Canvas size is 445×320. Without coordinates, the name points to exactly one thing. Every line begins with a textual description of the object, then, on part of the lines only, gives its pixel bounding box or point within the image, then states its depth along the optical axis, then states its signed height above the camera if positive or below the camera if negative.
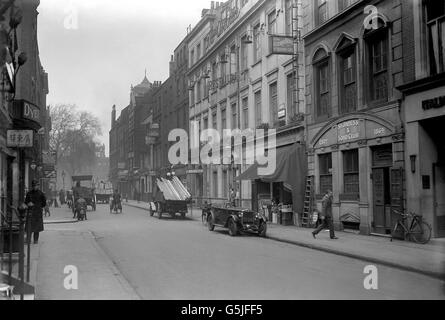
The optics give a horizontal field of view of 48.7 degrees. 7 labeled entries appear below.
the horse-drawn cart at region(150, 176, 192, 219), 27.42 -0.78
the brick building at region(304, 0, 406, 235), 15.70 +2.62
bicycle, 14.17 -1.42
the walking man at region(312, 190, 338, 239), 16.15 -1.01
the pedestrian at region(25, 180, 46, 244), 14.20 -0.66
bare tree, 46.56 +4.41
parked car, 17.70 -1.41
